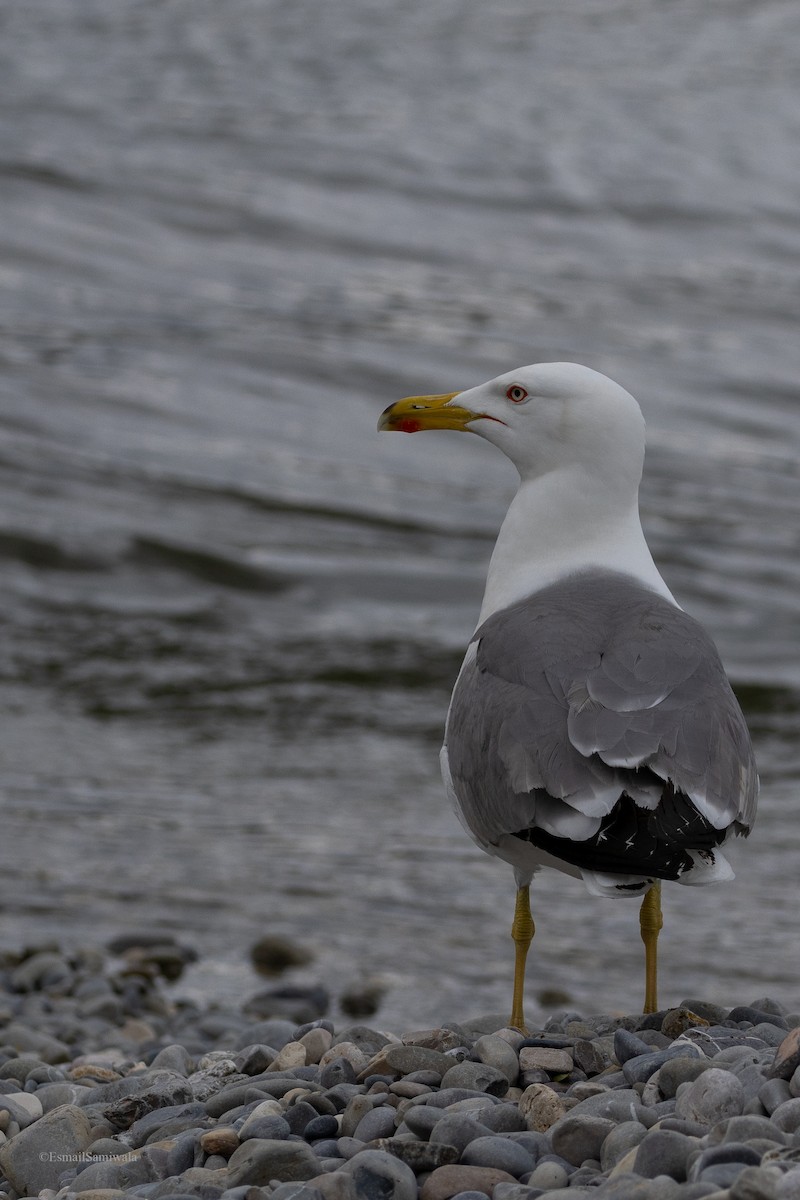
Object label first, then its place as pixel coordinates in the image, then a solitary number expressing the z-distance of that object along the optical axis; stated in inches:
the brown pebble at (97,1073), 361.4
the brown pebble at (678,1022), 319.0
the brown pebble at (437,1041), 317.1
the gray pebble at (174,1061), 370.0
